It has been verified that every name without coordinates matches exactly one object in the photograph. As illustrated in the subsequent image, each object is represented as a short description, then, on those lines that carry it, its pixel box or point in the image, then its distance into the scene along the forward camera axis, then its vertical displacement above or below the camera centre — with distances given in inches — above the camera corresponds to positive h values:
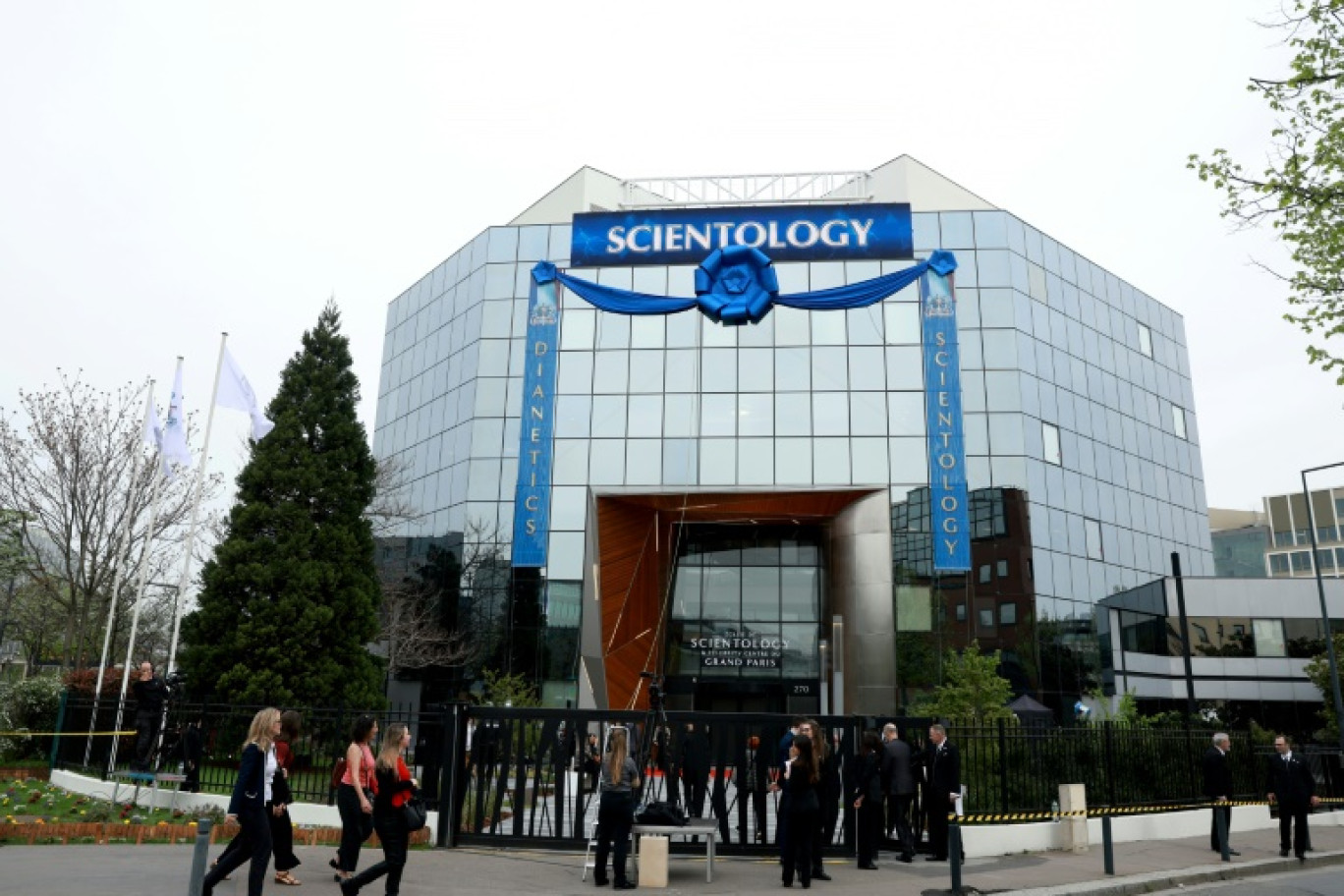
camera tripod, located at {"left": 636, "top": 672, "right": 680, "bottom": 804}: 501.0 -16.9
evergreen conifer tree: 850.1 +125.3
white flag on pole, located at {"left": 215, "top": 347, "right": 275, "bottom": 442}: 818.2 +256.7
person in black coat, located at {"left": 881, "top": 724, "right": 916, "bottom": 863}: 514.0 -32.0
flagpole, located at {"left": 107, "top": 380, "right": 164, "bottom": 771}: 640.9 +78.0
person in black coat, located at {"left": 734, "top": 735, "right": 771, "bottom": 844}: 522.6 -36.5
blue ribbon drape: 804.6 +352.4
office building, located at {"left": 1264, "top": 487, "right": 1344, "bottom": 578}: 3523.6 +753.2
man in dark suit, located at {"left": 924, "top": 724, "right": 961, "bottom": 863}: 508.7 -32.3
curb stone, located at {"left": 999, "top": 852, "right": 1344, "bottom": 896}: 437.9 -73.5
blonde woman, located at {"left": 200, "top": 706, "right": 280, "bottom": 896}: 324.5 -34.0
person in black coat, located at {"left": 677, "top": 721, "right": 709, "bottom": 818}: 522.0 -27.6
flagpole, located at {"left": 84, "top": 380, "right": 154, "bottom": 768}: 701.8 +157.9
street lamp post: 926.4 +78.3
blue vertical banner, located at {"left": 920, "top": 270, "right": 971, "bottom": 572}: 1206.9 +347.0
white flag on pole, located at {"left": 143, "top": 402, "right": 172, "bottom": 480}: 861.8 +236.5
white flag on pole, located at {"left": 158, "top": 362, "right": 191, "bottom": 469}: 848.9 +227.9
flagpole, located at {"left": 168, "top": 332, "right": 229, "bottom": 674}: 744.3 +147.7
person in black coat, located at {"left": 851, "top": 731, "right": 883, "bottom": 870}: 495.8 -41.5
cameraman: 603.8 -7.8
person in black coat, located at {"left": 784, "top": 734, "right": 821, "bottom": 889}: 422.3 -37.7
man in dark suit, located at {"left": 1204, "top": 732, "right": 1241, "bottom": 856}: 589.3 -30.1
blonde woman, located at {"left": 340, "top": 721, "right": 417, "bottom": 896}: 337.1 -36.3
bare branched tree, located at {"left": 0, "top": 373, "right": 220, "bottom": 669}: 1087.6 +231.1
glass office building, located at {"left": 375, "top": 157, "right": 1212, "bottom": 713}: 1274.6 +307.4
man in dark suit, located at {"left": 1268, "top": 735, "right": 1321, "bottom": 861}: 570.6 -34.8
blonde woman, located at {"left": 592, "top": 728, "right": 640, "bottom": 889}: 404.8 -33.2
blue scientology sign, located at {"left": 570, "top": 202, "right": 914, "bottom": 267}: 920.3 +460.8
